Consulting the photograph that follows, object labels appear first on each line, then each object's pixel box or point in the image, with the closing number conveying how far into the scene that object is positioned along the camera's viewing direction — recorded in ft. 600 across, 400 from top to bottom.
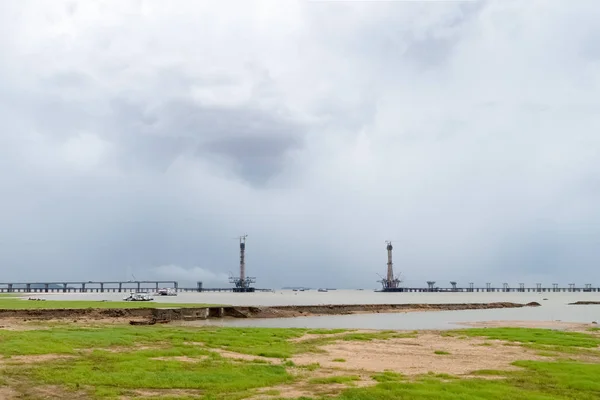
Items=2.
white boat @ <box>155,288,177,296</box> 632.71
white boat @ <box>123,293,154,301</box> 334.24
